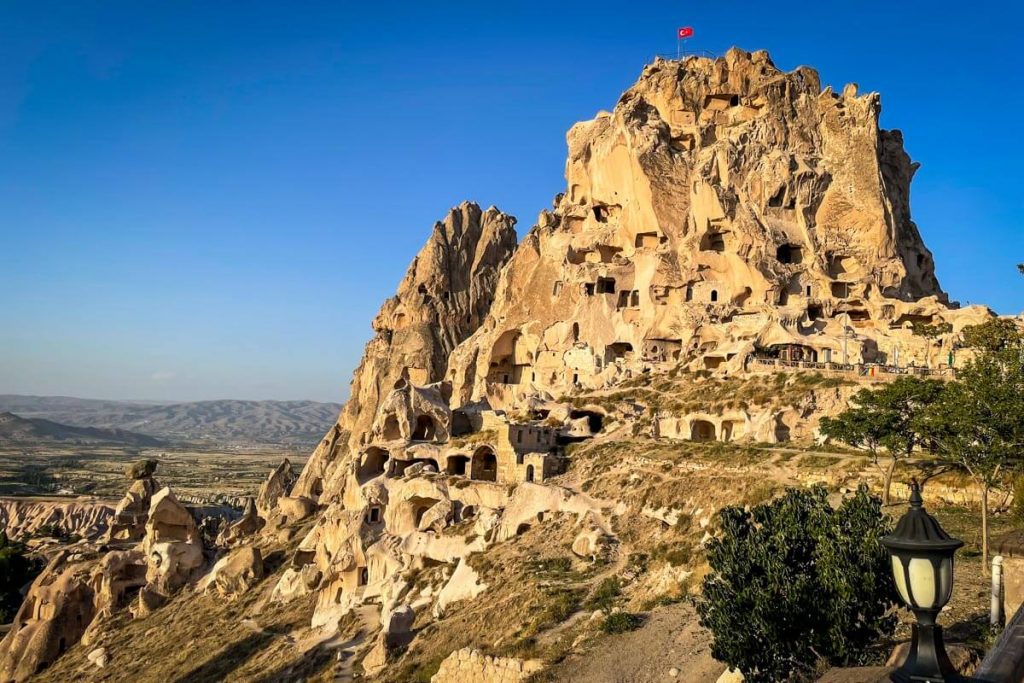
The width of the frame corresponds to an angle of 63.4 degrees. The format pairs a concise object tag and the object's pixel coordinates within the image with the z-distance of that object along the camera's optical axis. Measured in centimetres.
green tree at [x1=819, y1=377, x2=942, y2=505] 2689
